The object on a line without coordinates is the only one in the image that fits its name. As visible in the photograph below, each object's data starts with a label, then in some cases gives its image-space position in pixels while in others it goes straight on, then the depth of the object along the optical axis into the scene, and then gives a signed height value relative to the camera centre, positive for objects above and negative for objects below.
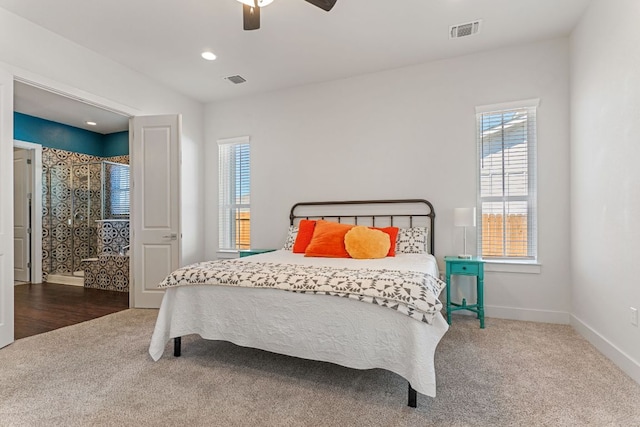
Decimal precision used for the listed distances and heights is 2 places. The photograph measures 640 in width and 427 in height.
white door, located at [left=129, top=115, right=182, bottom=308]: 4.10 +0.11
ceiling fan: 2.10 +1.33
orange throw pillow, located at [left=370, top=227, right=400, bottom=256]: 3.44 -0.26
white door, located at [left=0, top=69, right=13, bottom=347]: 2.84 +0.03
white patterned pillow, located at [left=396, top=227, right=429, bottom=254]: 3.63 -0.33
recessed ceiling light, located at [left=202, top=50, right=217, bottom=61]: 3.67 +1.77
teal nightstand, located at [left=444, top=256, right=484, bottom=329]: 3.31 -0.63
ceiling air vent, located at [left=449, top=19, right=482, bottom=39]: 3.14 +1.78
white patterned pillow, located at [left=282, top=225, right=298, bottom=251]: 4.14 -0.33
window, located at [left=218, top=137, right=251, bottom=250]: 4.96 +0.30
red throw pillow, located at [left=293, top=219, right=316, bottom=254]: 3.83 -0.27
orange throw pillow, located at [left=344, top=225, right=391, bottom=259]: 3.24 -0.32
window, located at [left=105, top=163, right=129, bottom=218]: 6.29 +0.45
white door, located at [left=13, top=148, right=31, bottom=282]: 5.56 +0.00
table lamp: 3.42 -0.06
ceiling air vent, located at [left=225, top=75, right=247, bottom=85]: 4.29 +1.76
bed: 1.88 -0.65
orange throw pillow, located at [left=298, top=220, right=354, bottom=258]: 3.37 -0.32
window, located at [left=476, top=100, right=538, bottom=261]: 3.54 +0.33
